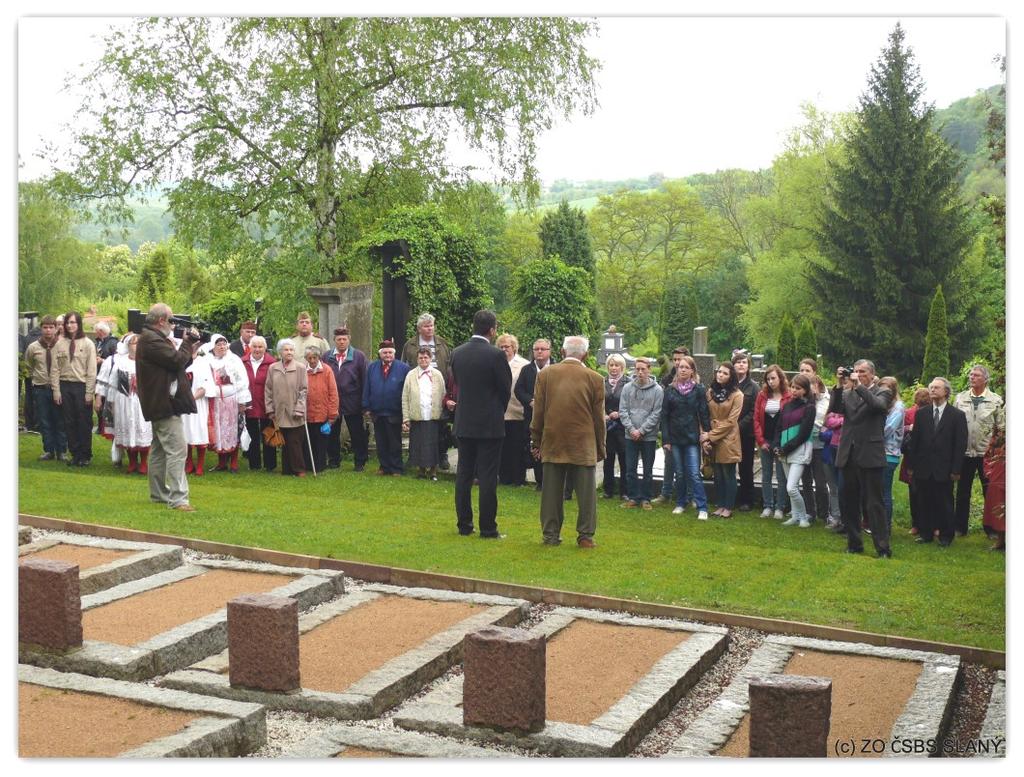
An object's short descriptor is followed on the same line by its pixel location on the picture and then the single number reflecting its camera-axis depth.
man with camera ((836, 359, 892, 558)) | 9.98
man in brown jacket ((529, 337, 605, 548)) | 9.70
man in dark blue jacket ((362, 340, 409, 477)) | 13.75
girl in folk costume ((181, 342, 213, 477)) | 13.50
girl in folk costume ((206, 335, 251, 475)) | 13.63
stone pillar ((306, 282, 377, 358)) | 14.82
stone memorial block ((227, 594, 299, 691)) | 6.45
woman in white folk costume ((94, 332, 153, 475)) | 13.46
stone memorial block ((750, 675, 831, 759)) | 5.36
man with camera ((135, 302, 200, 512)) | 10.38
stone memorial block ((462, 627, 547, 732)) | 5.86
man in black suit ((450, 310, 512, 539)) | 10.05
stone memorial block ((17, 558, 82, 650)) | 6.95
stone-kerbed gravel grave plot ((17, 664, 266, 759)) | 5.66
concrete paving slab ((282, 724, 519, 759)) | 5.80
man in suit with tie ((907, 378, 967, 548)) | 11.09
